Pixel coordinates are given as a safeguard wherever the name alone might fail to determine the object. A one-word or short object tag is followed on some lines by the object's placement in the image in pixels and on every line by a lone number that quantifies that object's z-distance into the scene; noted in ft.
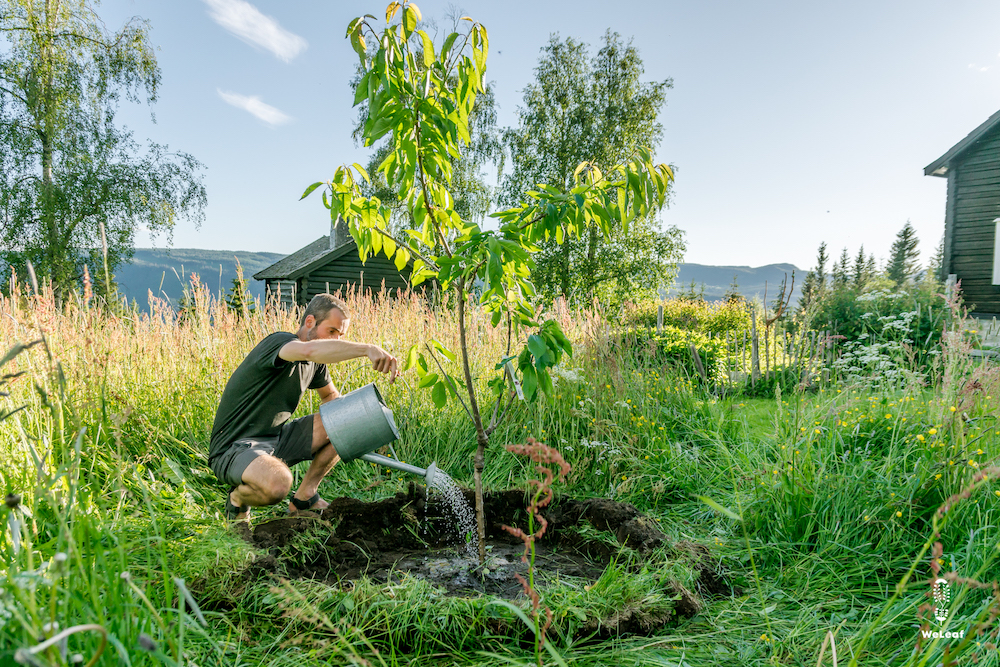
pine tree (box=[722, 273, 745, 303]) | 56.47
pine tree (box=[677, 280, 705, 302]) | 74.84
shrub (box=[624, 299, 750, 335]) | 44.27
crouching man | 8.71
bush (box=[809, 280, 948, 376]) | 27.63
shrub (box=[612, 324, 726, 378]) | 15.66
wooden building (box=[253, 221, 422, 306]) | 59.06
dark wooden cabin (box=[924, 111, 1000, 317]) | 39.37
